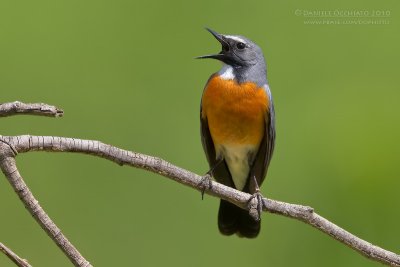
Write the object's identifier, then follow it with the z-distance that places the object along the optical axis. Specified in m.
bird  5.07
